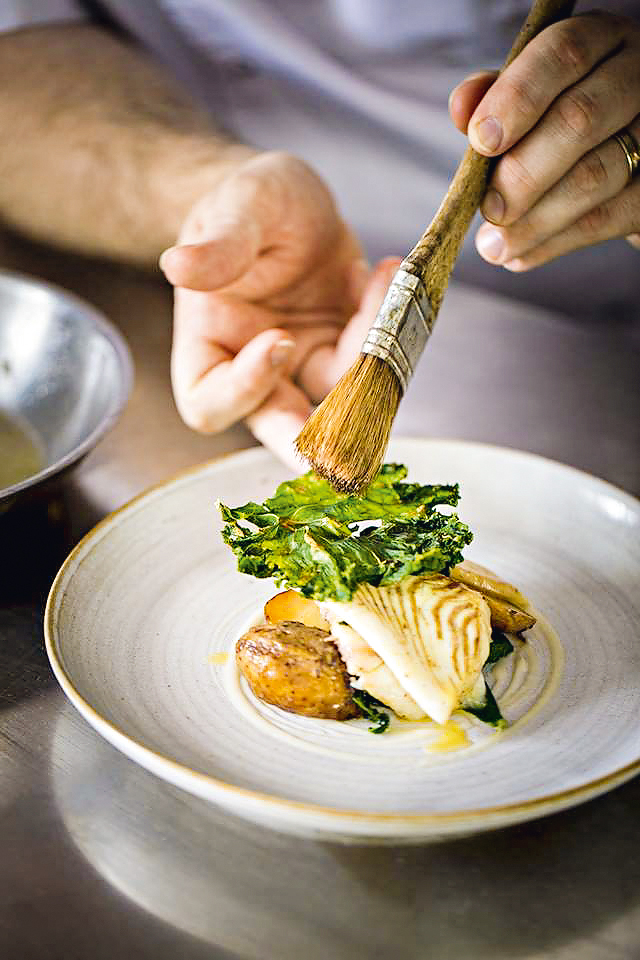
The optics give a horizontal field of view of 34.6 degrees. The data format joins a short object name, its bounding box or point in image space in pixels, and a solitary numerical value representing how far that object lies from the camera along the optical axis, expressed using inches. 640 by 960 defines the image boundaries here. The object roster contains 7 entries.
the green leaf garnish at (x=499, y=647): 39.4
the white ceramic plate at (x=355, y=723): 31.5
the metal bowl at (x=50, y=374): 55.4
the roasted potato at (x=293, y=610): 40.3
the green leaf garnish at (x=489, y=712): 35.6
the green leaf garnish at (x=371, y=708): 36.5
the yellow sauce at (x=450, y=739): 34.8
